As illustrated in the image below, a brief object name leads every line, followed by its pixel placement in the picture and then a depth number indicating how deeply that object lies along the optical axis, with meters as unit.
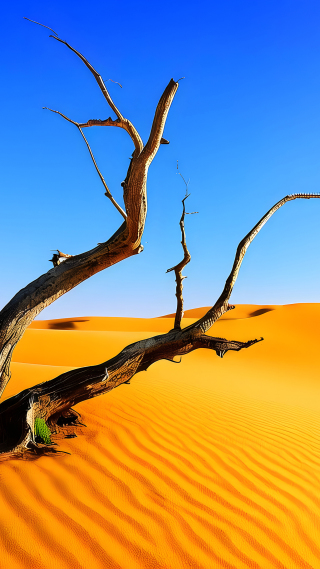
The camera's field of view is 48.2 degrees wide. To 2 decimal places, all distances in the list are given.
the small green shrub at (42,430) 3.63
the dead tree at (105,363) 3.48
